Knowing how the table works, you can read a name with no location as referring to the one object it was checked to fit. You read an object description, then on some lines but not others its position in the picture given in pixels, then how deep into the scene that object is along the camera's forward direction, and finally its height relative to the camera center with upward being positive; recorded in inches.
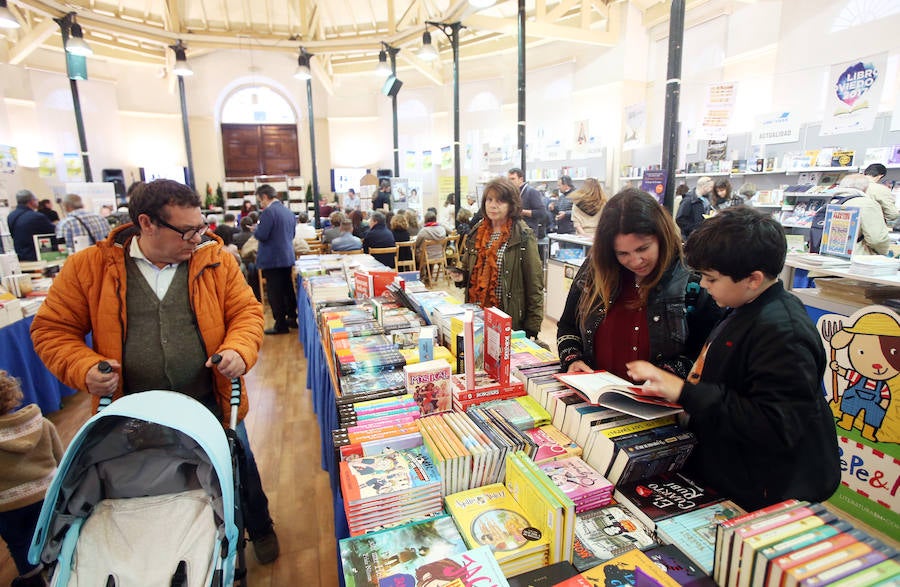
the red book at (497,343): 72.2 -22.6
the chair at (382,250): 288.7 -31.5
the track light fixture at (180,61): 415.2 +123.4
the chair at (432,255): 342.3 -41.5
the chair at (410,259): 326.0 -42.6
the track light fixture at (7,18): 281.7 +109.7
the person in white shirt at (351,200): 569.2 -1.3
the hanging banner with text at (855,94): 199.3 +42.7
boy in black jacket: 47.6 -20.2
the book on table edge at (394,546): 44.2 -34.2
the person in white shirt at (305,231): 376.1 -25.2
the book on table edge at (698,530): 44.8 -33.6
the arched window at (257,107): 689.6 +135.5
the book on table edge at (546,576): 42.3 -34.0
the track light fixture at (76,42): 325.7 +110.3
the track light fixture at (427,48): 370.0 +115.9
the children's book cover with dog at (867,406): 101.8 -48.0
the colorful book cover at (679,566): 41.3 -33.6
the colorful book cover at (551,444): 58.6 -31.5
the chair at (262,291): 282.2 -55.1
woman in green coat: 122.3 -17.2
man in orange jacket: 73.6 -17.5
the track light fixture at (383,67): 418.3 +115.2
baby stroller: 54.9 -37.4
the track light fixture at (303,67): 439.8 +123.2
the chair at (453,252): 389.5 -45.6
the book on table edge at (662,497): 51.0 -33.7
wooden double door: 692.7 +75.0
